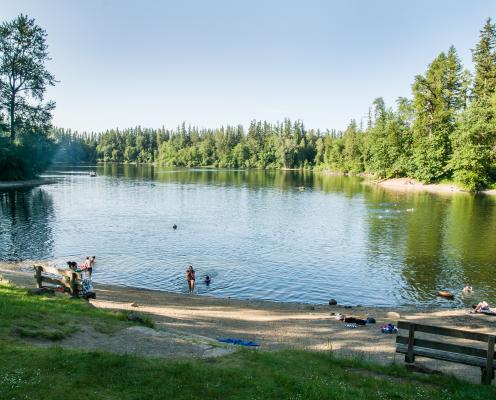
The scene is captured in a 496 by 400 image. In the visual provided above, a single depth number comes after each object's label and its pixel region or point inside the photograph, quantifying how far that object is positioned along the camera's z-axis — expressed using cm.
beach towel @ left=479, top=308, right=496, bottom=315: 2716
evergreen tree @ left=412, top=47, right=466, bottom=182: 11500
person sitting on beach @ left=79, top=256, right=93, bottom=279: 3425
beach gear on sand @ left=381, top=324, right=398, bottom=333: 2309
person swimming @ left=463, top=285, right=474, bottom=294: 3209
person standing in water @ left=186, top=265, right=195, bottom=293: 3262
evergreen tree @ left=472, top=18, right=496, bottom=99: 11494
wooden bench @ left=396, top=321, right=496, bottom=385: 1407
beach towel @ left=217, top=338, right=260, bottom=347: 1936
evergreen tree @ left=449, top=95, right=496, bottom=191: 9875
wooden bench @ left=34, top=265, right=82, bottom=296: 2297
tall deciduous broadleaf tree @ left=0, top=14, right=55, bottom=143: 9144
